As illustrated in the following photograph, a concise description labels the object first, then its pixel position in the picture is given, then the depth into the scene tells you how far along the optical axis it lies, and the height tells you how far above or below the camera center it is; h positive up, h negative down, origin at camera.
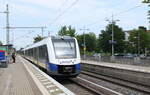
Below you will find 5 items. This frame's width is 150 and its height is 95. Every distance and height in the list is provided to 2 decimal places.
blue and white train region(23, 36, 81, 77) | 19.00 -0.22
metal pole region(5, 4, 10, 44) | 35.09 +3.51
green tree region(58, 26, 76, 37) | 77.80 +5.89
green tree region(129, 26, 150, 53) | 108.82 +4.47
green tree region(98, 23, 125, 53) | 92.38 +4.17
